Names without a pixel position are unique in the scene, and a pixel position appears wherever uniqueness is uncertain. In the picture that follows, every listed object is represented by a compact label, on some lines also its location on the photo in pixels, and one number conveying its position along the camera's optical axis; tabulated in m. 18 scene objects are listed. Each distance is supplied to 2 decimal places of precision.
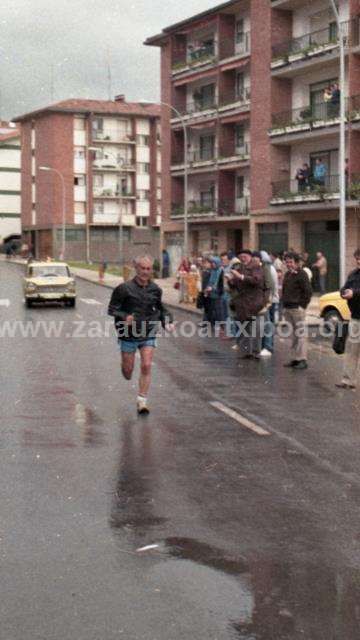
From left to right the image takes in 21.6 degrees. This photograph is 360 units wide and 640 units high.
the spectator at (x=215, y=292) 22.30
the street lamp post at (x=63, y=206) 77.94
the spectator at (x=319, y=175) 39.09
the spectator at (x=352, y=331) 12.52
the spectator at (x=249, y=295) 16.38
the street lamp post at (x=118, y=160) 86.12
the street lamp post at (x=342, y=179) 25.42
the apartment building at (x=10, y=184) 103.06
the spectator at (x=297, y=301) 15.62
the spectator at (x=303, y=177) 39.75
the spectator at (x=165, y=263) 53.34
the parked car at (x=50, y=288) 31.77
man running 10.74
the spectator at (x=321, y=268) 31.72
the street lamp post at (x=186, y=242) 42.91
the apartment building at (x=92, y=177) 83.88
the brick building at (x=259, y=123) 39.12
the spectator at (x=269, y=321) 16.81
